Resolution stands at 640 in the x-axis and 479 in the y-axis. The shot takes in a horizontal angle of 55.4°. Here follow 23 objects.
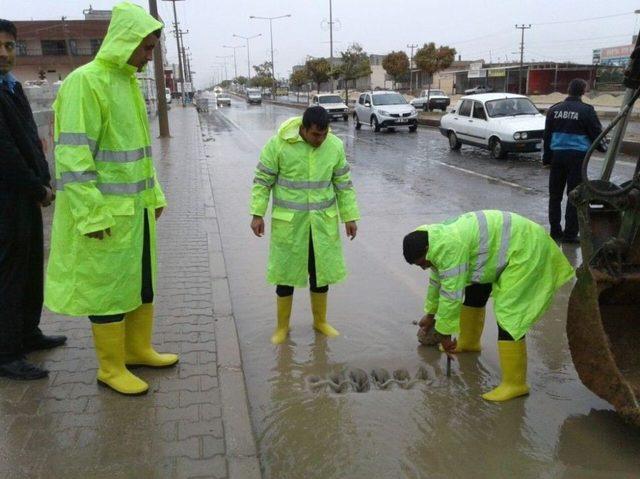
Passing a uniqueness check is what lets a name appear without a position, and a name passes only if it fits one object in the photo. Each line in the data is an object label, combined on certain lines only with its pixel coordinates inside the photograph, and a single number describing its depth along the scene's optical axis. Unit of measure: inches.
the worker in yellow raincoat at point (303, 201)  162.7
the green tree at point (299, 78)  2817.7
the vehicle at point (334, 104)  1317.7
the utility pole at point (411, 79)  3027.8
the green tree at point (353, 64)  1941.4
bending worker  131.1
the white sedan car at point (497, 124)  584.7
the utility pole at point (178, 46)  1936.3
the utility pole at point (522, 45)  2354.6
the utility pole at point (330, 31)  1793.2
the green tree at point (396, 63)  2151.8
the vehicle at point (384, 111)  954.7
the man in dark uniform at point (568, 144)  277.3
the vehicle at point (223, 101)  2434.8
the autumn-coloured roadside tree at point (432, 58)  1658.5
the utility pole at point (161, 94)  778.8
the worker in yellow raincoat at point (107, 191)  118.5
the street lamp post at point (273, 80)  2985.5
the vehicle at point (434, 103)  1627.7
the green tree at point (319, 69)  2321.6
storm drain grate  150.3
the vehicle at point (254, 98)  2505.3
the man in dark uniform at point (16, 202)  132.3
